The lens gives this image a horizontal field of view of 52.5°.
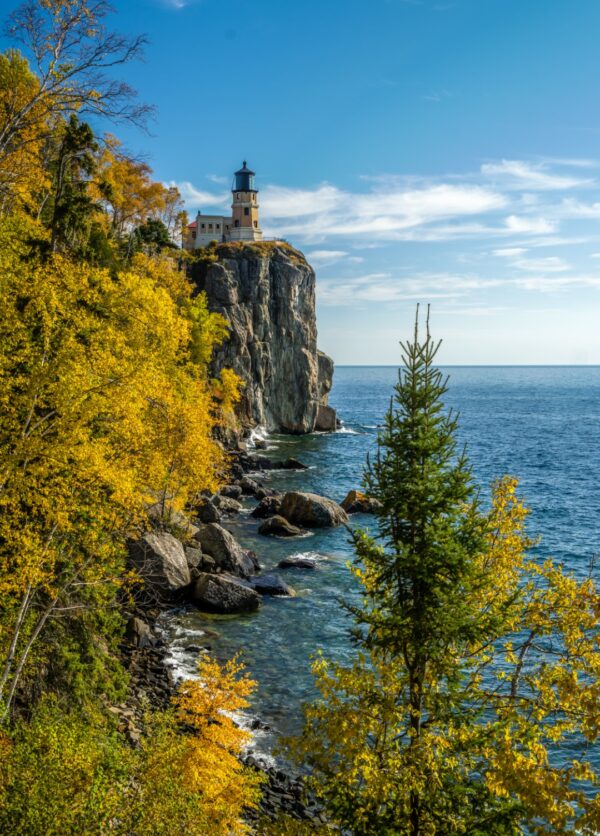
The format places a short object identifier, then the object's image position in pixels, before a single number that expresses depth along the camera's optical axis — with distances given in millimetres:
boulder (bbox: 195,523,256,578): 38000
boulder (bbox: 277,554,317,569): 41000
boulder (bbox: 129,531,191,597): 31703
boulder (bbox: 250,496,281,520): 52750
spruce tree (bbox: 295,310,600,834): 11359
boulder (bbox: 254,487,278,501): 59625
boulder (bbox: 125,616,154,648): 27391
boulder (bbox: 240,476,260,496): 60969
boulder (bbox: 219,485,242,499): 58594
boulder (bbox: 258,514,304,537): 48281
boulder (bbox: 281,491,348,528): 50906
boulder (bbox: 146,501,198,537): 36844
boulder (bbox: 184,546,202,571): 36375
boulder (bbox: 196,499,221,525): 48312
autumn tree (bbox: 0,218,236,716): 16969
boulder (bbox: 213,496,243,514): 53562
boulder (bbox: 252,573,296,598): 36156
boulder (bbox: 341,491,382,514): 55594
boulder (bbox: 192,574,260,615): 33000
